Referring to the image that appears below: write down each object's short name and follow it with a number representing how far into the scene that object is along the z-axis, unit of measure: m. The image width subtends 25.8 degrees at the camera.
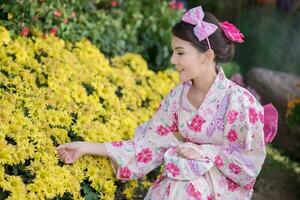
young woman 3.44
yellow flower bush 3.35
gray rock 5.86
